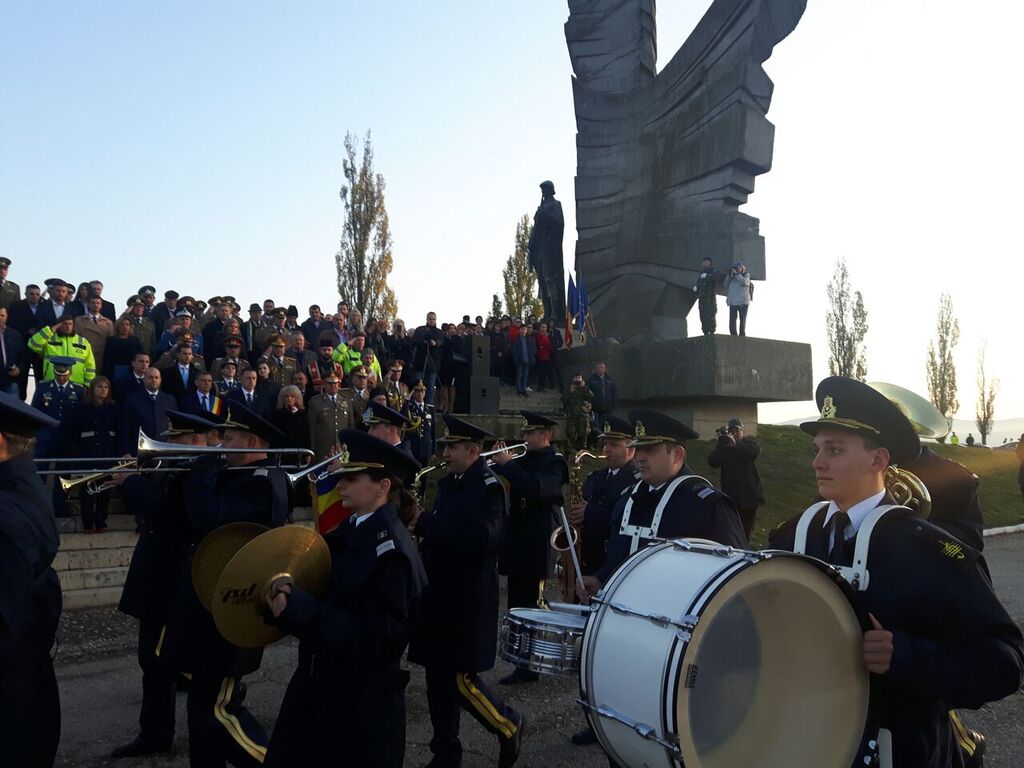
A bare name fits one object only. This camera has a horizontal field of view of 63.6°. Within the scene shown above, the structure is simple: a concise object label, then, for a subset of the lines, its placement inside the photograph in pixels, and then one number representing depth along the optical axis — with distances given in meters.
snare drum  3.05
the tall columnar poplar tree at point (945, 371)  47.00
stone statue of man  23.73
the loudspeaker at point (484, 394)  17.33
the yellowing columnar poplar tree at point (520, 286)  47.00
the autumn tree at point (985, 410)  47.62
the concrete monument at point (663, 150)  20.77
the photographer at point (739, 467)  11.30
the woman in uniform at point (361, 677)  3.03
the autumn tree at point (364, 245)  34.75
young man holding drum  2.22
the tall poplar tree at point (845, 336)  43.12
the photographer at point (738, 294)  19.20
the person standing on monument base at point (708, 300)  19.89
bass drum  2.31
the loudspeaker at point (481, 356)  17.52
